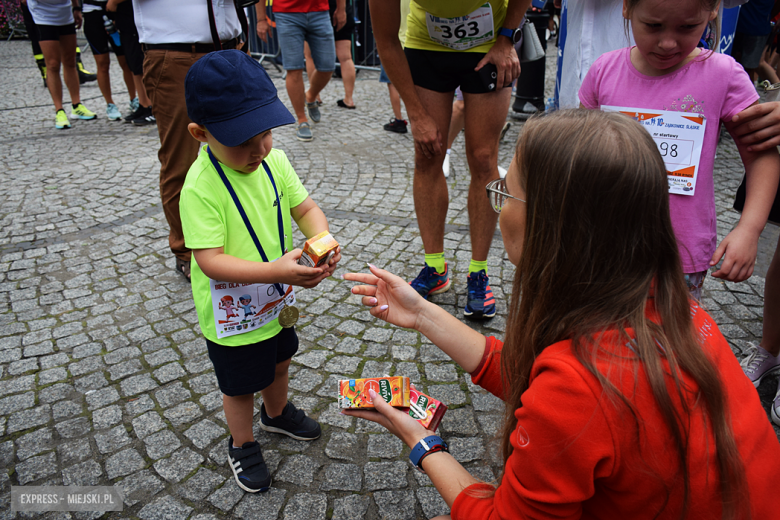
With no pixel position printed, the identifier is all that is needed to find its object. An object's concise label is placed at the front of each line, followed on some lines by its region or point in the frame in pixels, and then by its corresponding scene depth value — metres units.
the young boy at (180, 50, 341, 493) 1.74
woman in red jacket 1.07
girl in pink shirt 1.78
